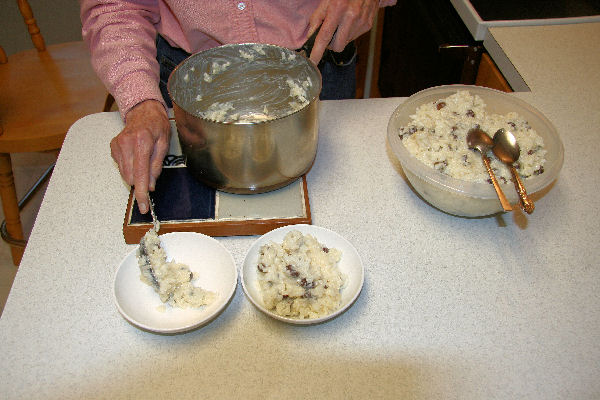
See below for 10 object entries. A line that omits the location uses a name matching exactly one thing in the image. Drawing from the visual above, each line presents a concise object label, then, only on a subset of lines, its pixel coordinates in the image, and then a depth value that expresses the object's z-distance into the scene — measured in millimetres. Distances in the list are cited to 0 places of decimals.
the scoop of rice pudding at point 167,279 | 781
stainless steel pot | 830
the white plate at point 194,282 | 746
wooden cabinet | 1397
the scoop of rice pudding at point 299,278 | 753
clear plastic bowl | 850
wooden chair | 1640
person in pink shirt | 937
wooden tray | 892
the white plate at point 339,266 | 737
